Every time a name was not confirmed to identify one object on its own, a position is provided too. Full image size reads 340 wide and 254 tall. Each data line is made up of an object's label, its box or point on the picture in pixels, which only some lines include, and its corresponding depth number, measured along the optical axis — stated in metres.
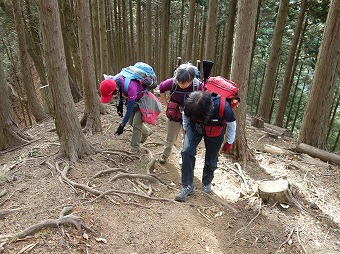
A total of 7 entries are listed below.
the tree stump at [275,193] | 4.40
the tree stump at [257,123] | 10.32
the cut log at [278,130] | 9.33
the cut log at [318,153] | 6.35
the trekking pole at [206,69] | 4.55
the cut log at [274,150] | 6.73
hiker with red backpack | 3.63
